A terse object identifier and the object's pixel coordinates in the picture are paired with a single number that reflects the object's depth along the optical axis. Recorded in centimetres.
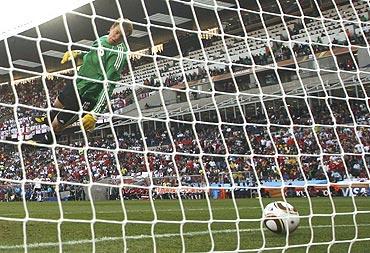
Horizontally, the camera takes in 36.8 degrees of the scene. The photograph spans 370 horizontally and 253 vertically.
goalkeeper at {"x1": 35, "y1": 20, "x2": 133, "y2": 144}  425
